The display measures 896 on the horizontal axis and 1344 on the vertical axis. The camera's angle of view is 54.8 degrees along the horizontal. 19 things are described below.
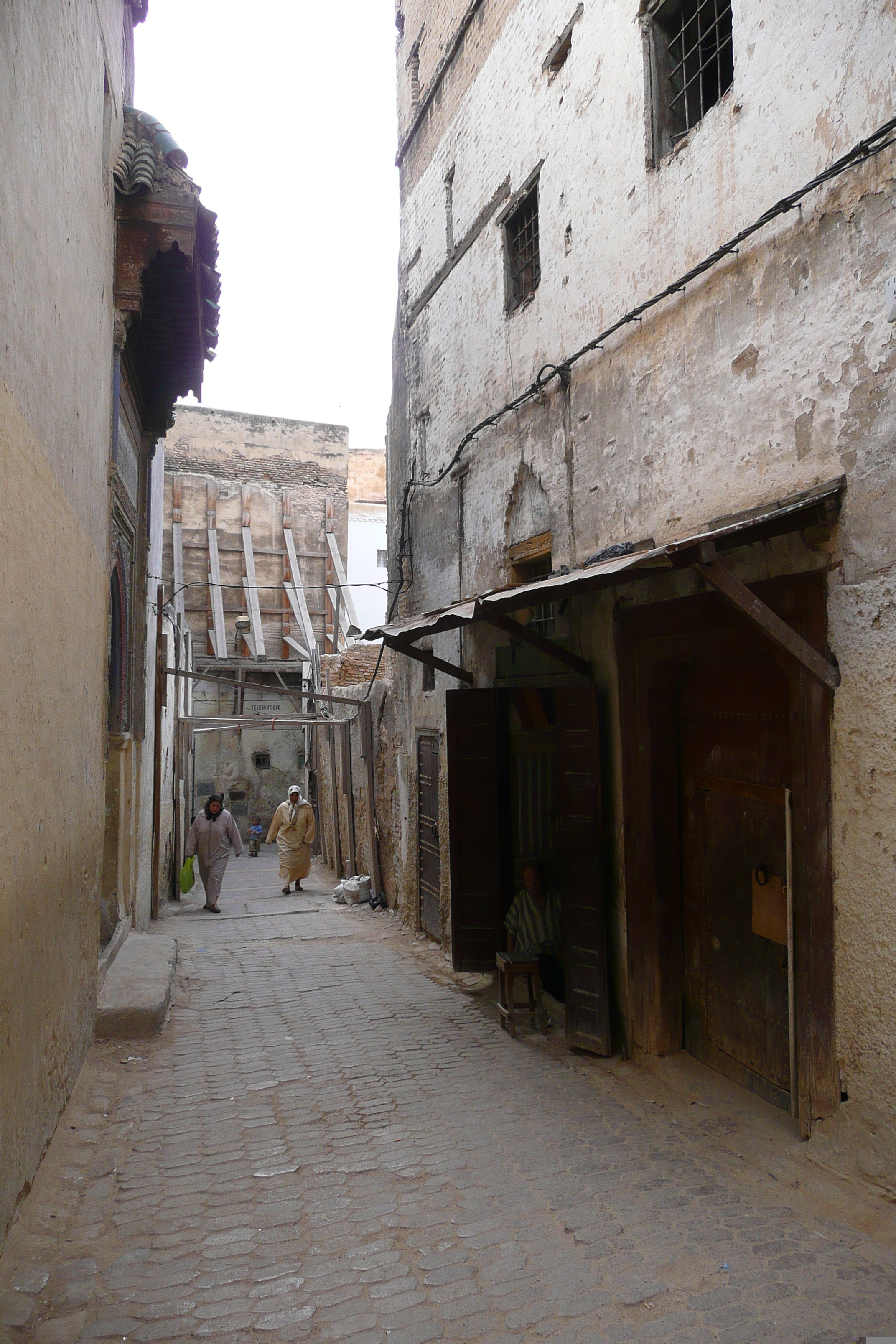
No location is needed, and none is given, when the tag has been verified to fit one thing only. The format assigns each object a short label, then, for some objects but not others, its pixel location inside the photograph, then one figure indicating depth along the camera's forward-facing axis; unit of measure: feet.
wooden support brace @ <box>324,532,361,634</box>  78.43
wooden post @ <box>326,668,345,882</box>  47.24
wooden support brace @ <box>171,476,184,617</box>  75.10
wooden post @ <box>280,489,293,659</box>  76.28
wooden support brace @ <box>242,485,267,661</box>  73.87
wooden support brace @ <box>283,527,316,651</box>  74.13
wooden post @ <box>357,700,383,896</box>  37.52
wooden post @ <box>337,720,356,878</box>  43.83
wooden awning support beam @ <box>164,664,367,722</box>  34.01
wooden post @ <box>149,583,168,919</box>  33.30
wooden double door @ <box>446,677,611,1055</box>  23.56
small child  64.18
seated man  21.81
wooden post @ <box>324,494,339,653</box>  79.97
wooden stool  19.58
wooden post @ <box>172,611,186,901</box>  42.34
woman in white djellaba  42.32
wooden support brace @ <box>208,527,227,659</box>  73.41
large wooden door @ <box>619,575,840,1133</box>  12.71
